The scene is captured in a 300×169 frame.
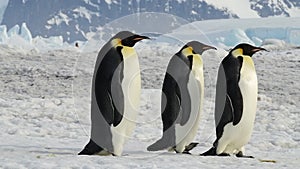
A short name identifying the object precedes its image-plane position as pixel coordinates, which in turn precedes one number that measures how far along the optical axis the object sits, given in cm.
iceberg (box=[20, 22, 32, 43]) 9481
